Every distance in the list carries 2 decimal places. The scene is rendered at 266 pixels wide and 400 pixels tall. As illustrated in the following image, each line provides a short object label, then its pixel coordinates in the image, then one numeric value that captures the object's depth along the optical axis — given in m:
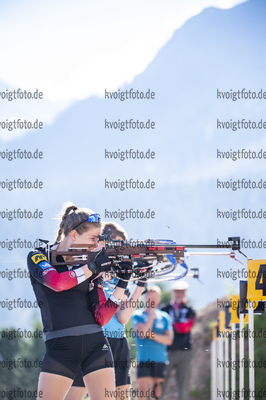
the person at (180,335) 20.78
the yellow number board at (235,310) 13.87
